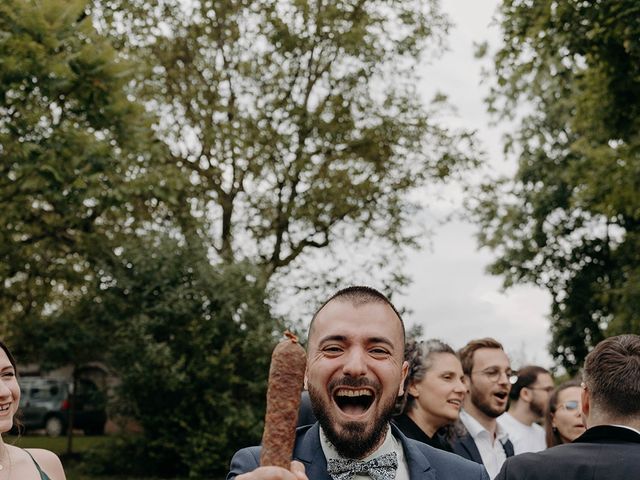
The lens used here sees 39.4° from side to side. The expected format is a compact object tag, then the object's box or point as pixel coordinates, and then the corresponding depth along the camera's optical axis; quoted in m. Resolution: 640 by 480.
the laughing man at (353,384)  2.89
